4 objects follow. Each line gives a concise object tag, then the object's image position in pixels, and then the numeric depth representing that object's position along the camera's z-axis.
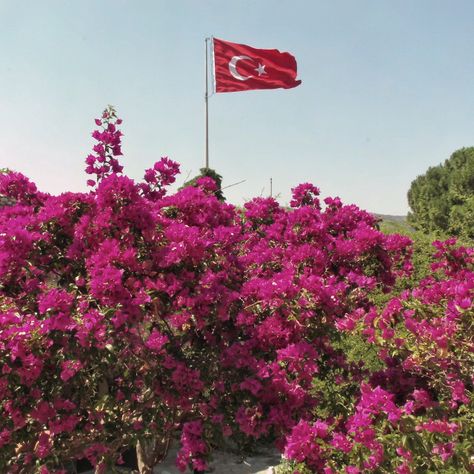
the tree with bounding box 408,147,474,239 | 20.95
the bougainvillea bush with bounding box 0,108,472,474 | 2.64
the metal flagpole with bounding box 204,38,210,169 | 15.29
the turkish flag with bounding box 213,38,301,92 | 14.13
